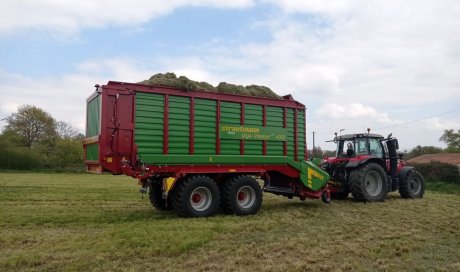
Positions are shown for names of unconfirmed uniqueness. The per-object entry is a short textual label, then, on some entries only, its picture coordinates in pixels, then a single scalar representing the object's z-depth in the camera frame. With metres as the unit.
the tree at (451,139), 61.47
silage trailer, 9.38
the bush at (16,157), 53.25
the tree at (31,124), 61.50
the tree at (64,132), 67.44
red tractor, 13.46
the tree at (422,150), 59.94
